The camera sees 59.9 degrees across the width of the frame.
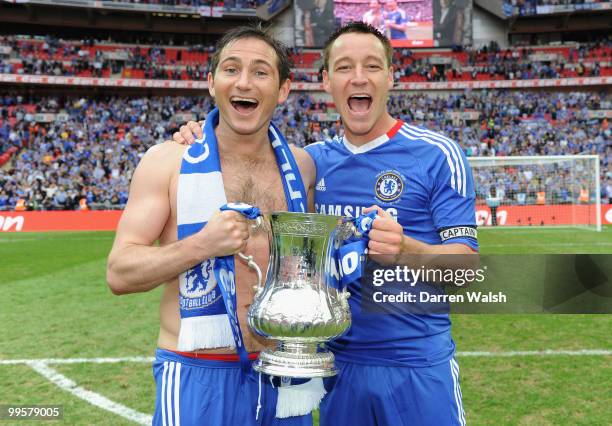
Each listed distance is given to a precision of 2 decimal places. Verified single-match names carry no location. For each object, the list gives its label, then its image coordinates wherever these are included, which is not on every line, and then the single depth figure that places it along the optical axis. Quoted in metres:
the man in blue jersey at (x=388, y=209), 2.30
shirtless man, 1.96
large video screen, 32.81
